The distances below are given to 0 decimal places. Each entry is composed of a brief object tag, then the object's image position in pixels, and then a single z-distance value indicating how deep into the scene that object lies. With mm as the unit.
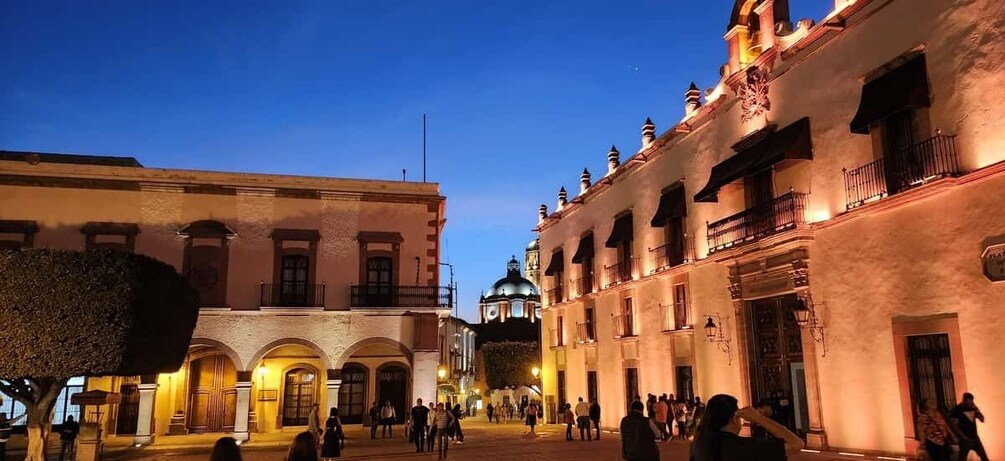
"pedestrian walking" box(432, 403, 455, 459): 16219
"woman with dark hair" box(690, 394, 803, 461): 3607
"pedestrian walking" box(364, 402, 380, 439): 22088
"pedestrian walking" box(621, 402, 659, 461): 6941
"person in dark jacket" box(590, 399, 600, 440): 20469
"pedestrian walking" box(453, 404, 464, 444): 19291
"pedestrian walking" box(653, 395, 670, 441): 19375
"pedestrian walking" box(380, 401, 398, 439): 22562
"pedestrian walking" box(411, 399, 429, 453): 17797
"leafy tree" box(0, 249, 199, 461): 13998
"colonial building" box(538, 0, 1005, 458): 12203
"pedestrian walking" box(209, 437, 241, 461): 5094
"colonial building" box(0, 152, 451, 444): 23141
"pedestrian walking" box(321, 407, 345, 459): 11992
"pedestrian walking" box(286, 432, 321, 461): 5395
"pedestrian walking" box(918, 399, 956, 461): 9586
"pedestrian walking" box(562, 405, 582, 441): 20984
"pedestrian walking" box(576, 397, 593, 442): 20656
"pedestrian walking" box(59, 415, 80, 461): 16812
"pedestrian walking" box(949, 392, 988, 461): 10062
